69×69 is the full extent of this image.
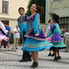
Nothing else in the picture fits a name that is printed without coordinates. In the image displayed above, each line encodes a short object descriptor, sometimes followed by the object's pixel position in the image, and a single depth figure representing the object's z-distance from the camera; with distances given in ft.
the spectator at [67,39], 39.95
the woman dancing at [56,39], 24.61
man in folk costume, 21.33
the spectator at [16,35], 44.05
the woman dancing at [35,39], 17.75
